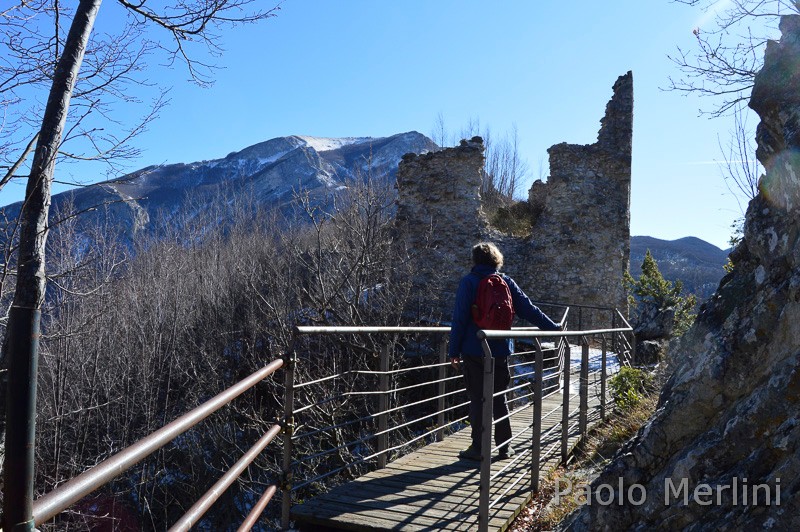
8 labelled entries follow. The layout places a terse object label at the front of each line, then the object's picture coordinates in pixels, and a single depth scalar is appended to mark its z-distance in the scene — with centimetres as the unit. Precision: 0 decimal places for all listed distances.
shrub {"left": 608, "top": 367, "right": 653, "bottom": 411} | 665
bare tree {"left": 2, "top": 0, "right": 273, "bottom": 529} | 601
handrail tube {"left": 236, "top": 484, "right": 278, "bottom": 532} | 267
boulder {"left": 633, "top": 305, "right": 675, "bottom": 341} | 1448
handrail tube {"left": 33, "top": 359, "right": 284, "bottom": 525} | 125
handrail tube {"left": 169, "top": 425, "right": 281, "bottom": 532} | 186
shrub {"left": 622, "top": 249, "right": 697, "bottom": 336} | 1595
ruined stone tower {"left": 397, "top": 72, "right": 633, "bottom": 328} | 1730
